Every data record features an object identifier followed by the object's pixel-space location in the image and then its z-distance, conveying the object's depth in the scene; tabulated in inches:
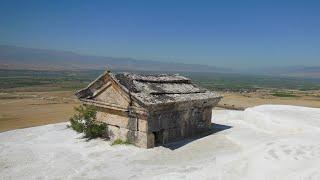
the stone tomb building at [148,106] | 272.6
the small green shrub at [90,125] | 308.2
